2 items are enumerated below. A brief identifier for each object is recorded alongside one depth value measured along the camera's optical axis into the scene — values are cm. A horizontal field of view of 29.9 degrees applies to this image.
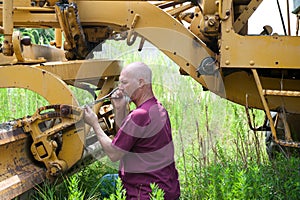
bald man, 363
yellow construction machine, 395
